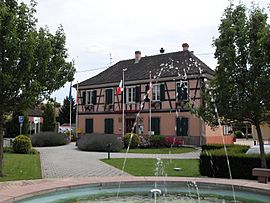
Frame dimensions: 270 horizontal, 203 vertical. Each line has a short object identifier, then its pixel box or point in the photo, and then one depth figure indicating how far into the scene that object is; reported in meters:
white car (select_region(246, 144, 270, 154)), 12.69
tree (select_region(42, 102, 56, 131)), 35.63
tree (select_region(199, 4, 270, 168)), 9.64
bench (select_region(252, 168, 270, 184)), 8.86
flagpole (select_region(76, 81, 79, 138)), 33.11
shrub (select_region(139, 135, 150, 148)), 23.65
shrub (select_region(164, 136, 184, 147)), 24.07
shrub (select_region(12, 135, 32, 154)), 18.85
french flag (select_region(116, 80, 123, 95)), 26.49
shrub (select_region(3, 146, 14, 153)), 19.49
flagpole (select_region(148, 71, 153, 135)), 27.33
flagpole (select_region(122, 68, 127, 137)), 28.58
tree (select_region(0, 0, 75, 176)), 9.03
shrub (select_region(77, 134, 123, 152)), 21.27
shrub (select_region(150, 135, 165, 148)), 23.93
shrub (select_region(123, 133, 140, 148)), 23.50
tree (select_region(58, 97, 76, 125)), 50.32
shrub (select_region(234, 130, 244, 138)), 45.73
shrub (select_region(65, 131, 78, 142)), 30.67
